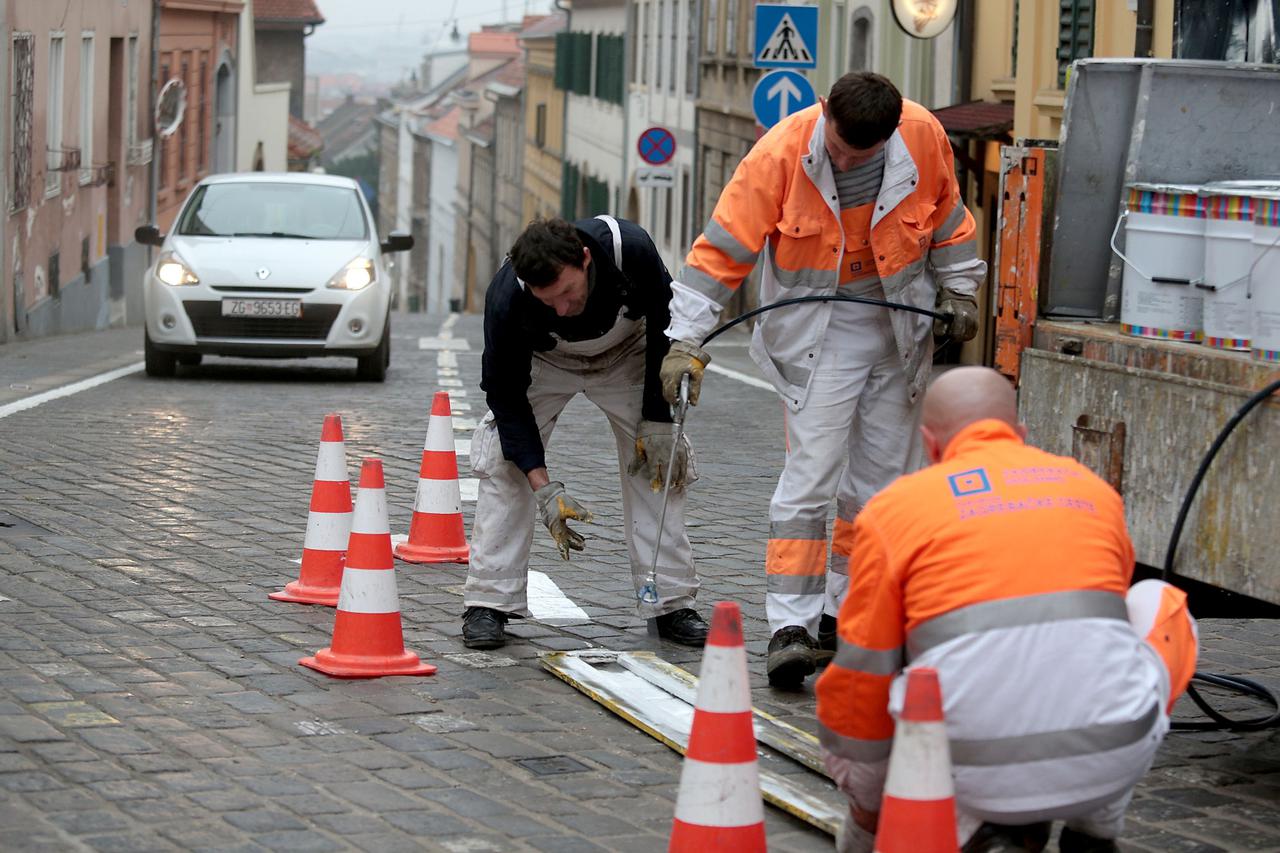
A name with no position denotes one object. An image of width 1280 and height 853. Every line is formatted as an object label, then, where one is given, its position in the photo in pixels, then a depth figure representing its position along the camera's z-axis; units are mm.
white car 32437
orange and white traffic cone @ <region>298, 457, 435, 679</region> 12672
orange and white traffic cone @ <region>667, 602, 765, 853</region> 8711
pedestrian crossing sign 37781
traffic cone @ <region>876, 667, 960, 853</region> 7148
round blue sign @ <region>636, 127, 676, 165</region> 54750
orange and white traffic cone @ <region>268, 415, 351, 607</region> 14930
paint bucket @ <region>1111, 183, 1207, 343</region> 10828
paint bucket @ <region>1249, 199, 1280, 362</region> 9922
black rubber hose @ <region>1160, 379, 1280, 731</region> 9703
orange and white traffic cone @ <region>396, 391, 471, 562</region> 16891
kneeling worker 7590
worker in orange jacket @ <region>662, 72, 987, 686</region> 12180
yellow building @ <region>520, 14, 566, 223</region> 128750
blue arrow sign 37344
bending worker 12945
